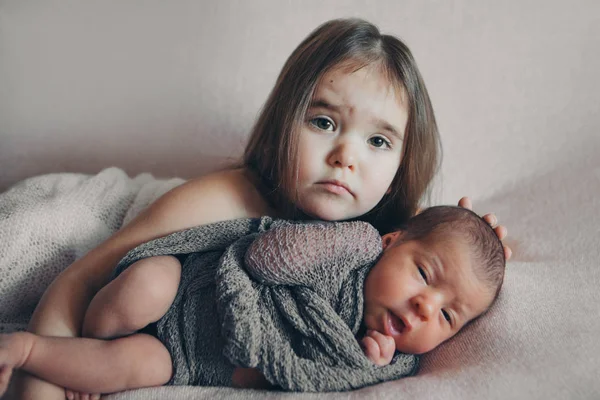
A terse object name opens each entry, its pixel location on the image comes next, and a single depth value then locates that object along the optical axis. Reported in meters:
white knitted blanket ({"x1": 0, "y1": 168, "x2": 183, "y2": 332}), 0.91
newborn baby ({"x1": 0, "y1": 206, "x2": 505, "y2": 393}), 0.70
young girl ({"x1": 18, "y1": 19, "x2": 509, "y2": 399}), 0.87
